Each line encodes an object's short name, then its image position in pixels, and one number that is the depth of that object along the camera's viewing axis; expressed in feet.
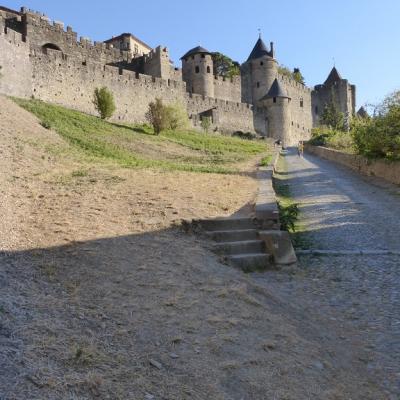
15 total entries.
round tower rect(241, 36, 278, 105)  163.53
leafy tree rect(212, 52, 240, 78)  192.54
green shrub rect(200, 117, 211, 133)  112.57
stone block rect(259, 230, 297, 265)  20.24
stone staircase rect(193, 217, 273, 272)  19.58
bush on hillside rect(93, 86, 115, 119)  78.79
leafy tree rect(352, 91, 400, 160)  46.03
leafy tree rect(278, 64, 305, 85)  216.54
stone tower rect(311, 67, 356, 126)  199.00
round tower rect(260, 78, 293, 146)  158.40
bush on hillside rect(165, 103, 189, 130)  84.76
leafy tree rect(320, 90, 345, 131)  170.85
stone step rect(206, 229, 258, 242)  21.35
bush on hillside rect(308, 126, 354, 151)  97.98
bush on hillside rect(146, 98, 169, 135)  81.87
